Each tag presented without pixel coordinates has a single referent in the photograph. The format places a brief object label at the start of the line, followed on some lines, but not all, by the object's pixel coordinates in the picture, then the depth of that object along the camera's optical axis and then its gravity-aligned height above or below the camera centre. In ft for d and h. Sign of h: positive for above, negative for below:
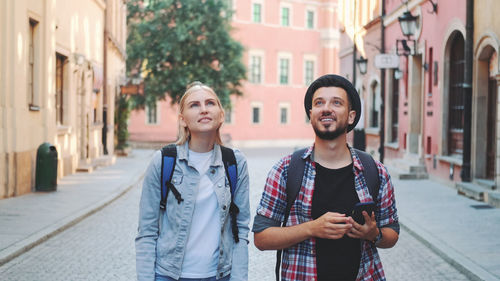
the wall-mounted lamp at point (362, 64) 89.40 +7.30
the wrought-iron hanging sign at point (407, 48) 67.82 +7.16
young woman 11.91 -1.56
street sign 69.56 +5.98
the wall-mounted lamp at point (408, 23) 62.23 +8.63
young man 9.86 -1.17
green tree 132.16 +13.28
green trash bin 49.58 -3.35
